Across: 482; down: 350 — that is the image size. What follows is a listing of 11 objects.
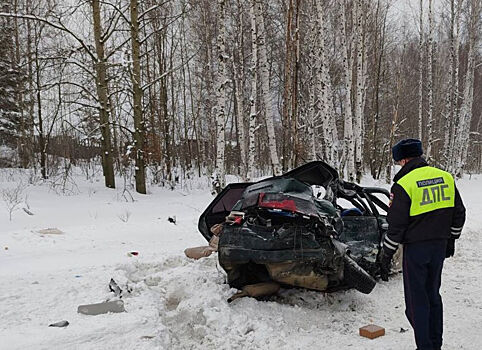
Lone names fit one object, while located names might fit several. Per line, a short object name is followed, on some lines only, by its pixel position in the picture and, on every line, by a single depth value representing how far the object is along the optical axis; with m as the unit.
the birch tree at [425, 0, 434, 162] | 21.38
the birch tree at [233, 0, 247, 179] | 17.16
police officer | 3.40
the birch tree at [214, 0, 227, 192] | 11.57
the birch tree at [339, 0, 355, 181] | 15.74
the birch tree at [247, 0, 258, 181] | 12.98
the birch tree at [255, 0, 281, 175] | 12.89
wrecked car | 4.18
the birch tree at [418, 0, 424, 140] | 23.19
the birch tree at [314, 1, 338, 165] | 14.63
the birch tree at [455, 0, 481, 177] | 23.72
